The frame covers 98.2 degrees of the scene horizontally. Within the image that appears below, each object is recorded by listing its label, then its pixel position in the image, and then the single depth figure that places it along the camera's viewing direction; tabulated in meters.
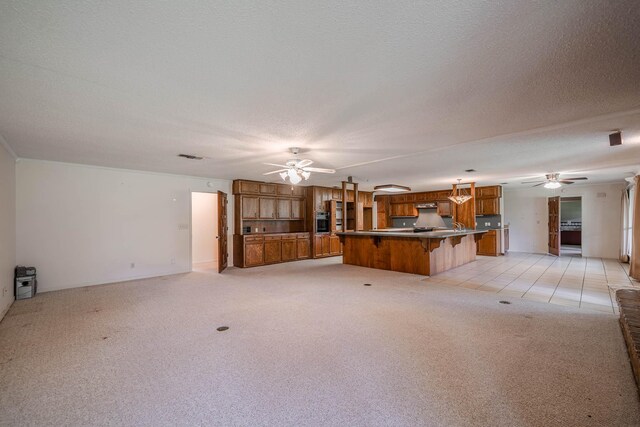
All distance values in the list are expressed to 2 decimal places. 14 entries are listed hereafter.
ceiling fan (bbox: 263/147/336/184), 4.31
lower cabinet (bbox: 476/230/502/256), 9.27
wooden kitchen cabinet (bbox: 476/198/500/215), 9.41
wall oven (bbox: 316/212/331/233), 9.23
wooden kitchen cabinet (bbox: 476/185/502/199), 9.37
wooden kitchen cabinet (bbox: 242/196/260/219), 7.78
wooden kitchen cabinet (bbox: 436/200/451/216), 10.82
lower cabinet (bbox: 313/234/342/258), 9.05
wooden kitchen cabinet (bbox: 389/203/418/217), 11.59
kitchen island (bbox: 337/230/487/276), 6.16
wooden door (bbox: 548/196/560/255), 8.90
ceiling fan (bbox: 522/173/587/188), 6.75
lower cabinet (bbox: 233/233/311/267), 7.46
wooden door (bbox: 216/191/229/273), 6.62
